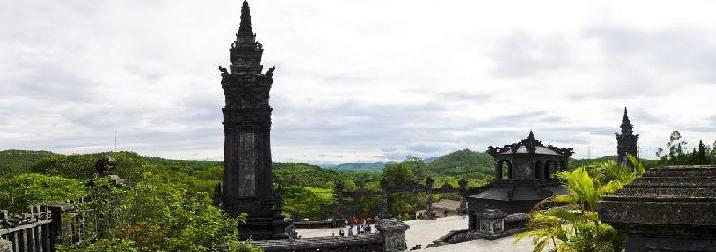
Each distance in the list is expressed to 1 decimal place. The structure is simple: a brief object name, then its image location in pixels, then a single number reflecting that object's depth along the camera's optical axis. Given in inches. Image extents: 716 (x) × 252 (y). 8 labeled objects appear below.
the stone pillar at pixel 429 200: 2237.9
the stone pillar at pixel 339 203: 2245.3
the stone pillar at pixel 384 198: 2326.5
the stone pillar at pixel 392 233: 777.6
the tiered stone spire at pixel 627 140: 2262.6
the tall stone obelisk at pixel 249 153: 848.3
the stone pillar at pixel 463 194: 2267.5
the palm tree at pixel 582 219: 278.7
